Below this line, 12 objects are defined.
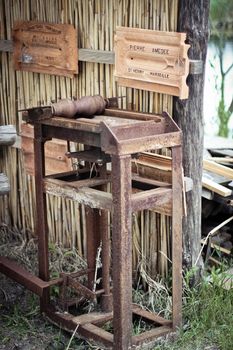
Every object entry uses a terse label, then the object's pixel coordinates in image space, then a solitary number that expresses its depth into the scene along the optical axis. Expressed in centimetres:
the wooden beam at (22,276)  477
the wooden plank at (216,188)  519
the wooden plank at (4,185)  491
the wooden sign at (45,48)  521
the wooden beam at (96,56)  497
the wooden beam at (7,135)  525
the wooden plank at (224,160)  577
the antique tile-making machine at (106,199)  402
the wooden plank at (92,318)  461
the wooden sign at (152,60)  452
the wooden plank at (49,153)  543
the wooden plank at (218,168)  547
